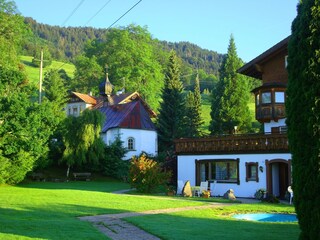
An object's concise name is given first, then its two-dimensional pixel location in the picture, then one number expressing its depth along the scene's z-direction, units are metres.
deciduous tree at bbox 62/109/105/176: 32.59
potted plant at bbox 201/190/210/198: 23.75
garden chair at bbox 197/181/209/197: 24.53
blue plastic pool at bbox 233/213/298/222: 15.91
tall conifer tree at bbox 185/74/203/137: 52.17
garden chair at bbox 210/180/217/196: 26.12
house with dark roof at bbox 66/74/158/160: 42.59
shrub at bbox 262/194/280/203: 21.53
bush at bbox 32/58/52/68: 95.12
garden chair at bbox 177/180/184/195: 25.64
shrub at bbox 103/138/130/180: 35.69
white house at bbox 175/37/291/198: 24.06
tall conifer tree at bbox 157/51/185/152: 44.25
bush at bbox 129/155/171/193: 24.23
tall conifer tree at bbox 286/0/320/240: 7.61
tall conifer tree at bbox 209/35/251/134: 47.75
